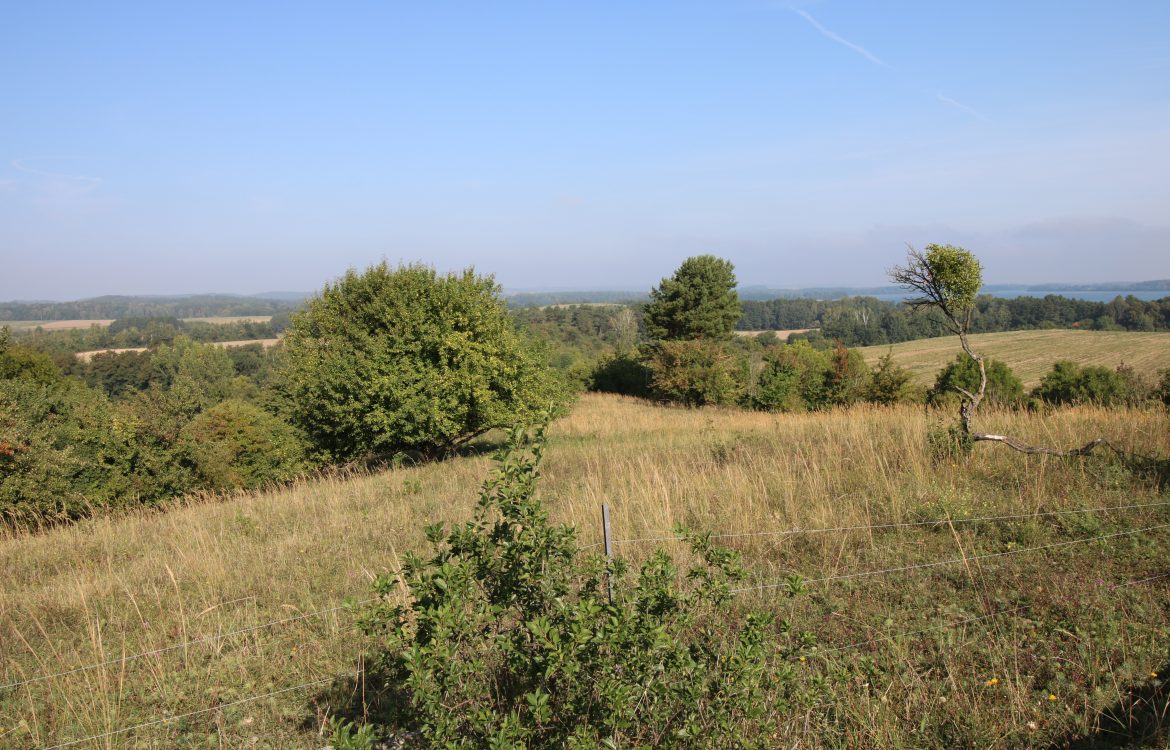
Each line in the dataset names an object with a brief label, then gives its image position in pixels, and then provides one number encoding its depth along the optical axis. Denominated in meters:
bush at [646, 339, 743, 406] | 32.41
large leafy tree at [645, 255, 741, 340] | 38.25
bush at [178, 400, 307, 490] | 16.03
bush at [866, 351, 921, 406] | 25.55
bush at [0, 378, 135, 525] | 12.25
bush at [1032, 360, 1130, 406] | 24.75
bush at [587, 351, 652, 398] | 40.53
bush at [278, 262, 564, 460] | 14.12
